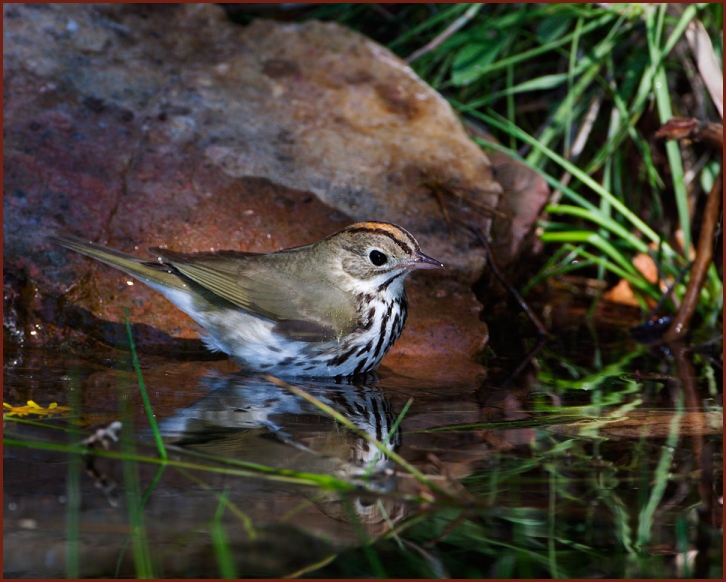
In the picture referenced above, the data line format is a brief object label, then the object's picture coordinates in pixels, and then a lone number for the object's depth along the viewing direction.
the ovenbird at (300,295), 9.11
